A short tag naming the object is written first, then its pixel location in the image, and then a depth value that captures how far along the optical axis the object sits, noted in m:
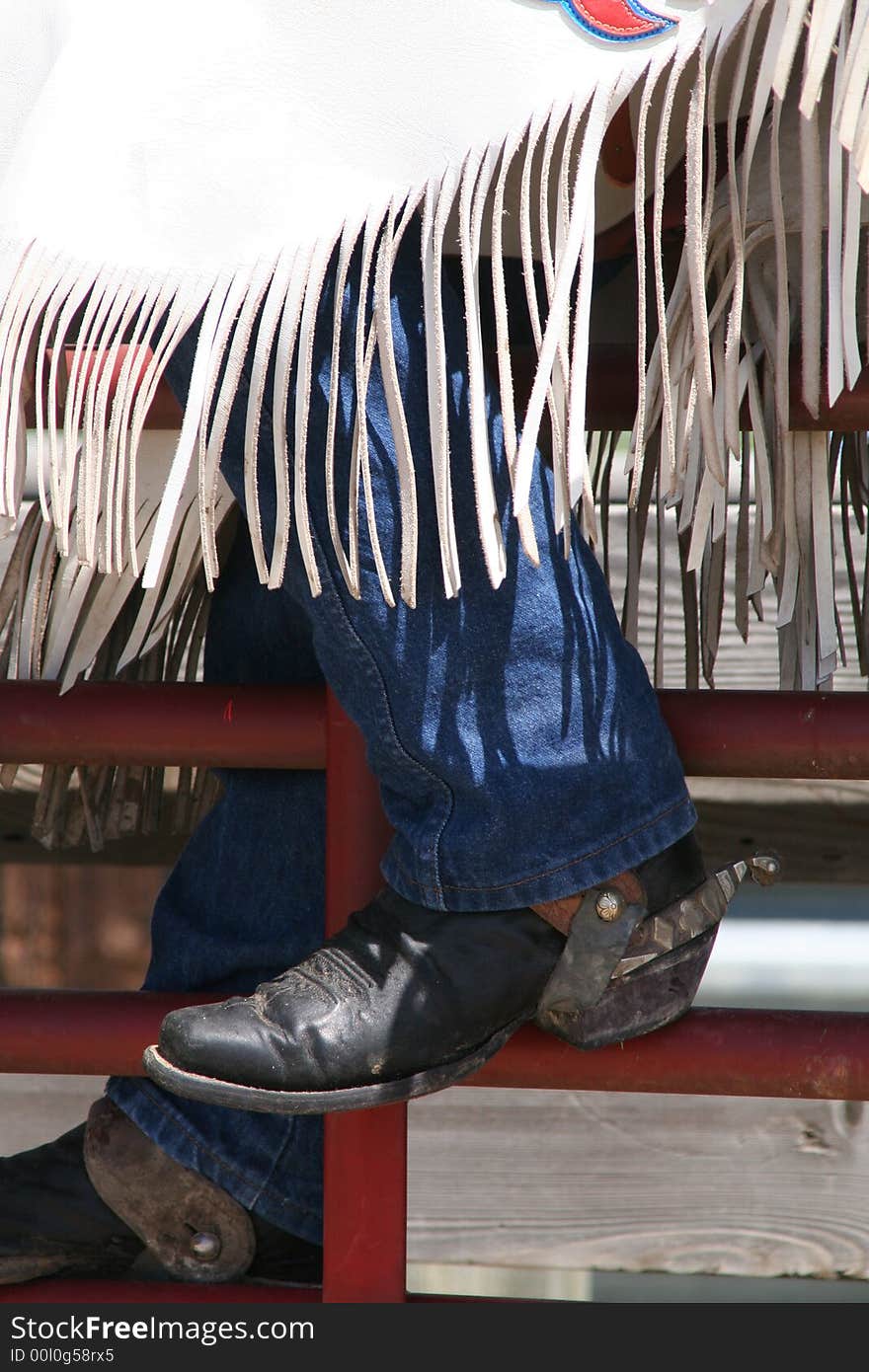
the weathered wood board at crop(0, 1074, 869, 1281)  6.08
